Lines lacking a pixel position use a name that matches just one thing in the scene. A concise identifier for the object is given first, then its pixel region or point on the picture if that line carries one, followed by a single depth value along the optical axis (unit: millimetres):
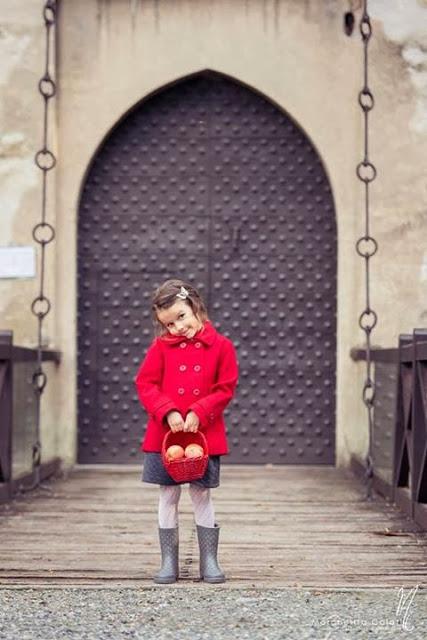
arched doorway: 10531
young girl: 5602
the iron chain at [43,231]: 9107
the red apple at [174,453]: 5469
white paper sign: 10250
